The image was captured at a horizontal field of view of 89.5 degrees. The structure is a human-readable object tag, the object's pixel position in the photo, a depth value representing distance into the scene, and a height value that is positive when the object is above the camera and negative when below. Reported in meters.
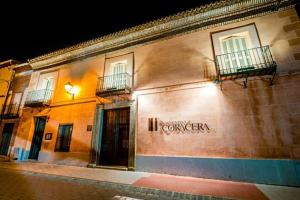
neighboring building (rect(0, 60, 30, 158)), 11.48 +3.98
